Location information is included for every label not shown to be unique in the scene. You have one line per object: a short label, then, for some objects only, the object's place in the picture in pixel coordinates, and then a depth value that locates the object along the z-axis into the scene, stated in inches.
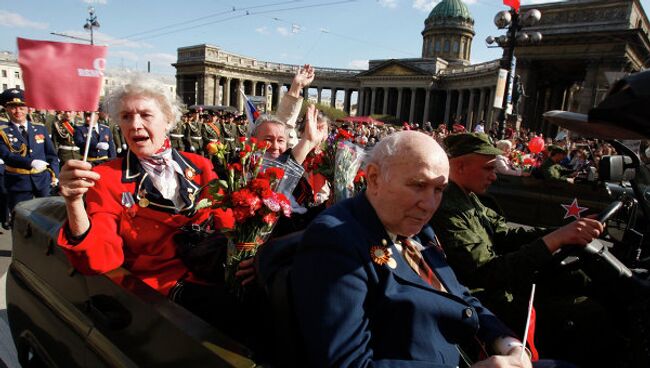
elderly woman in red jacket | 86.0
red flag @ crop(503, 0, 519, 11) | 426.0
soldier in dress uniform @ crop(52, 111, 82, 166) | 363.3
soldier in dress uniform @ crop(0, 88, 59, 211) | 221.9
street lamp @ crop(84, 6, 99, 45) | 657.2
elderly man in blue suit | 55.4
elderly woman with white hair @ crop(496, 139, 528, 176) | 307.3
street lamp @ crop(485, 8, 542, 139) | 470.9
